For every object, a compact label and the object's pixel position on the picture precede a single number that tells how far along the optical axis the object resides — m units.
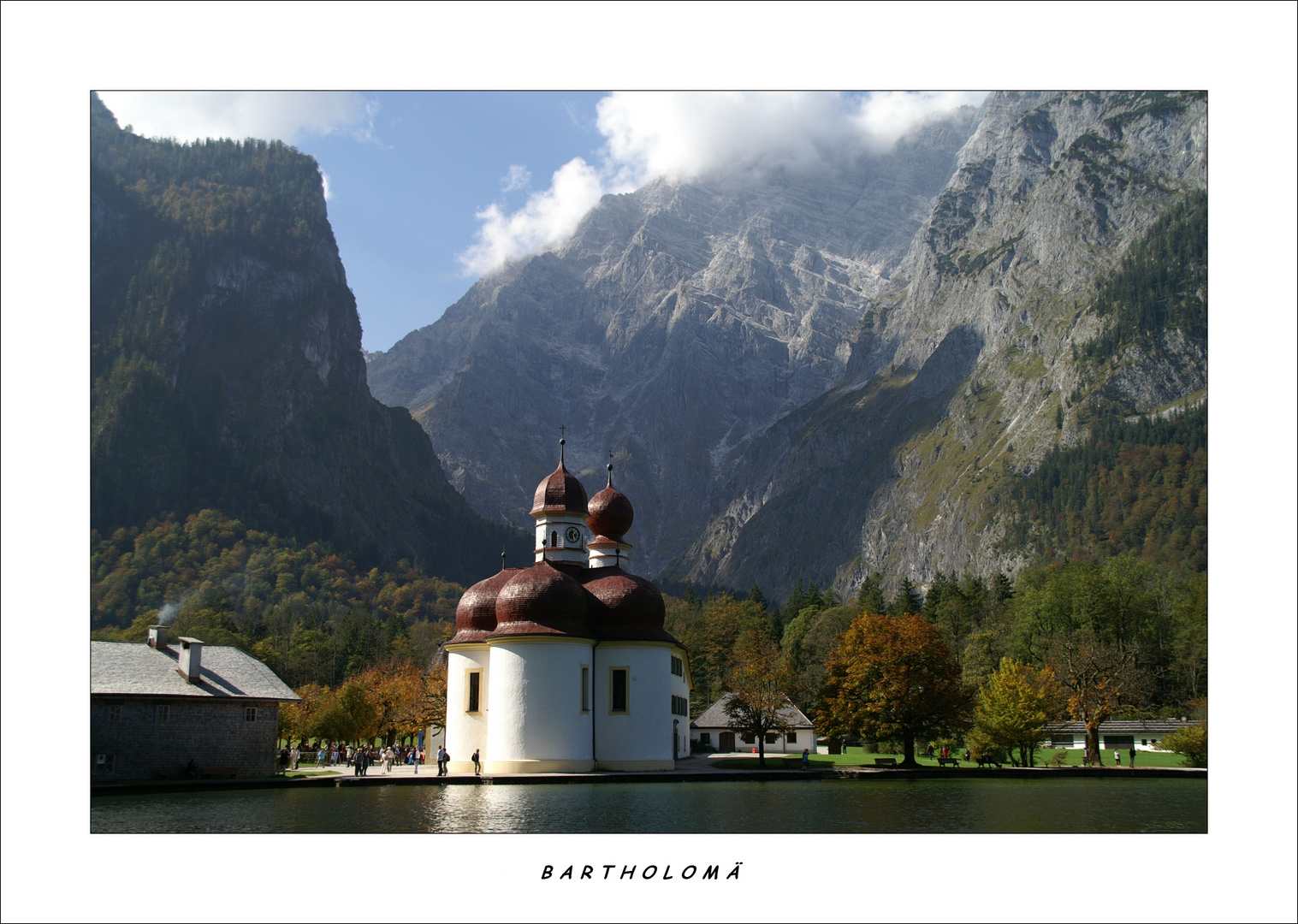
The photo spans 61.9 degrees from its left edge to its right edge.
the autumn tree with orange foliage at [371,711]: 67.75
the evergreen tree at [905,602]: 119.89
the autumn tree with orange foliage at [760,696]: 64.00
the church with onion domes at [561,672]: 52.06
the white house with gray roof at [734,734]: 82.50
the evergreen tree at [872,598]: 128.38
